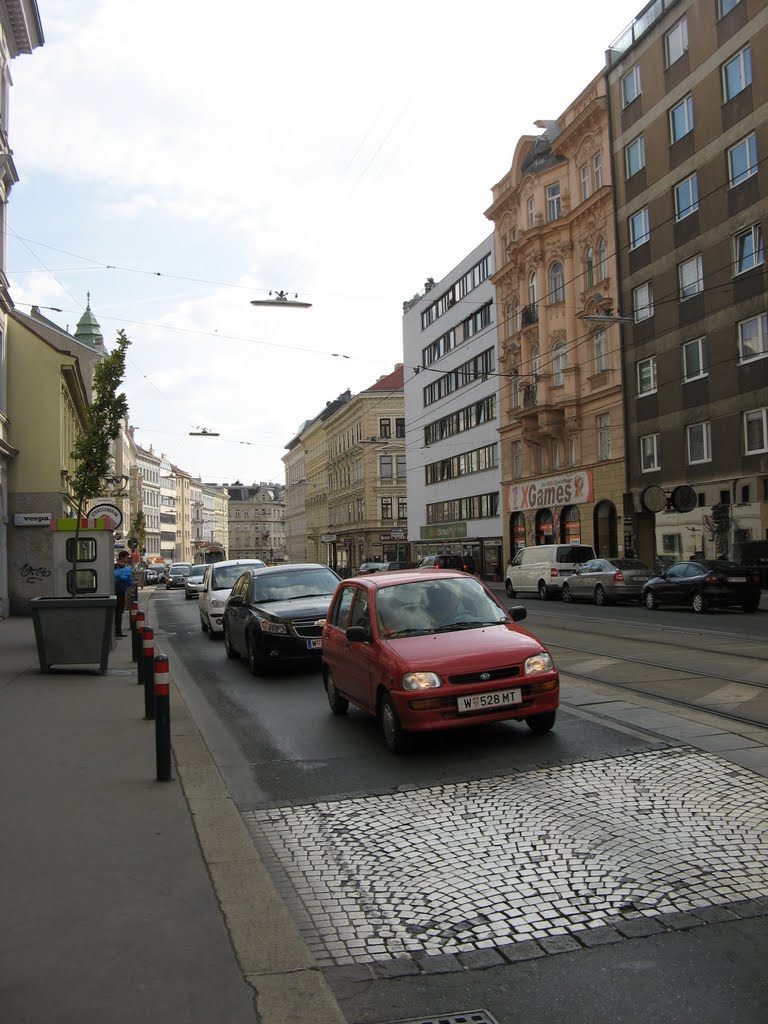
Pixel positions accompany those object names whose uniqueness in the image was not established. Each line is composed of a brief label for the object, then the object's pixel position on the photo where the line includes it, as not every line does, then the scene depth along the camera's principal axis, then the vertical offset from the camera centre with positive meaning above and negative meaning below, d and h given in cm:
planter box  1288 -92
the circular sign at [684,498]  3184 +175
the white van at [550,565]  3294 -42
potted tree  1284 -88
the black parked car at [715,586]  2333 -96
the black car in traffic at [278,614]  1276 -76
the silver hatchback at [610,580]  2841 -91
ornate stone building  3919 +989
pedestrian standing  2061 -34
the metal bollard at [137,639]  1318 -113
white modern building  5275 +870
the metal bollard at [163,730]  664 -118
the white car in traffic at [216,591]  2034 -64
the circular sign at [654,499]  3278 +181
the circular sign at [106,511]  2116 +123
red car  737 -85
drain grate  331 -164
